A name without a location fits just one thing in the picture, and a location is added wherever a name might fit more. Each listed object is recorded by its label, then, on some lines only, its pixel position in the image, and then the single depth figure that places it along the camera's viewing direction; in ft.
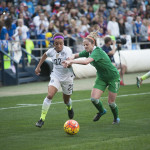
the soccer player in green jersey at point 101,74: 59.50
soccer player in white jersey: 61.82
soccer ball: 52.39
